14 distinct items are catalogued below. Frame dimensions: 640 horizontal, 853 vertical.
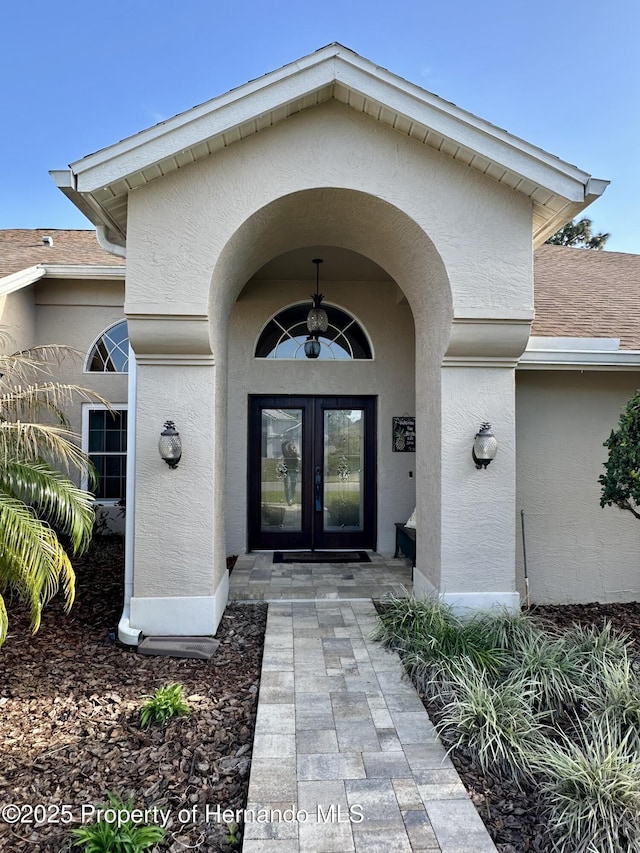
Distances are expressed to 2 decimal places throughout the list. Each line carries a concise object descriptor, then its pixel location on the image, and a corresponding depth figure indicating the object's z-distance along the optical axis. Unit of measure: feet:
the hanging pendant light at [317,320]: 24.20
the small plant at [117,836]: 8.03
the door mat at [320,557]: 25.92
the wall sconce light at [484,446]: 17.30
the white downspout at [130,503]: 17.22
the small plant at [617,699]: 11.43
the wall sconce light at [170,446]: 16.48
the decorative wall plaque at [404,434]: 27.78
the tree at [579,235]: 83.25
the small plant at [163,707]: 12.00
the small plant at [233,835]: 8.34
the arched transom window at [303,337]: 27.84
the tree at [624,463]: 15.58
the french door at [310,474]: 27.78
